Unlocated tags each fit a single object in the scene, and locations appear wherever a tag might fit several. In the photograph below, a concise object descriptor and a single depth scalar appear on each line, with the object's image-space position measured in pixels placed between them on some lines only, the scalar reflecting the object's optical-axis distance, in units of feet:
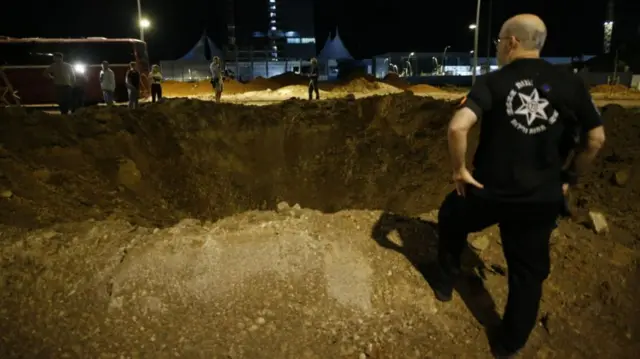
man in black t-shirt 9.08
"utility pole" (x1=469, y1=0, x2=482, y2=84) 91.32
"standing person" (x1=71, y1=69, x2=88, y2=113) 42.70
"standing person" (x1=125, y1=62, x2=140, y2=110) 45.91
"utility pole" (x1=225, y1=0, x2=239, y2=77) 133.49
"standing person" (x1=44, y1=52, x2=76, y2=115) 40.22
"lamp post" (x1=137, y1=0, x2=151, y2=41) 89.04
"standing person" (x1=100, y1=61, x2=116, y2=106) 47.59
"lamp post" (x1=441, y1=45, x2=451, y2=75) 136.47
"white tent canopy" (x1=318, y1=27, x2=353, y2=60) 147.33
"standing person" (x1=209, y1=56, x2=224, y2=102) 55.93
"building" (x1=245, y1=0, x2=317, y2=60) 160.52
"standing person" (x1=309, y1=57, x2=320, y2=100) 57.57
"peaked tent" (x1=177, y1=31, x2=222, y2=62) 129.90
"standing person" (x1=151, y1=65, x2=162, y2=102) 50.08
